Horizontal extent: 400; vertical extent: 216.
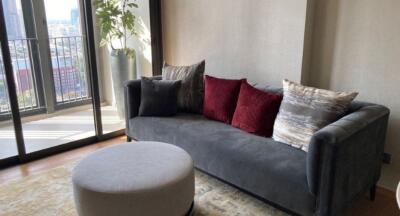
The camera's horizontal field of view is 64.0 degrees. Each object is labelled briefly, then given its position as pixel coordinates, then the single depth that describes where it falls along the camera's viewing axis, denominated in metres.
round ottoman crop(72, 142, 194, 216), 1.76
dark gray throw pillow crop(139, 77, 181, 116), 2.96
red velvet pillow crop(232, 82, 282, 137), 2.46
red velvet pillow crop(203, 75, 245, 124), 2.79
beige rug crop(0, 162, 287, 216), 2.22
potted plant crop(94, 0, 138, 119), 3.50
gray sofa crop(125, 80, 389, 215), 1.76
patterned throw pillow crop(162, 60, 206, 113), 3.04
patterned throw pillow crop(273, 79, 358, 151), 2.09
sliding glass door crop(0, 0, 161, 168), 2.99
